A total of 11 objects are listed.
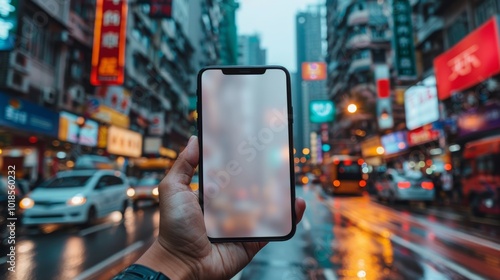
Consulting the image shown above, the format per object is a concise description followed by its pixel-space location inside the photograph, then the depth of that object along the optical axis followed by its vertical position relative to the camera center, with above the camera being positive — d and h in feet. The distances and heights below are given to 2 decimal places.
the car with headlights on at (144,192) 59.02 -2.37
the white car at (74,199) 30.12 -1.88
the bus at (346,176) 89.35 -0.01
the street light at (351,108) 61.81 +12.76
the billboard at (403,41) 68.90 +28.13
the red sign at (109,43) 63.82 +26.19
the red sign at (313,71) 63.03 +20.34
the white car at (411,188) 59.00 -2.28
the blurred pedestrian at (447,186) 67.46 -2.33
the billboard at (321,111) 71.61 +14.22
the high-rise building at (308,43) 385.70 +174.20
